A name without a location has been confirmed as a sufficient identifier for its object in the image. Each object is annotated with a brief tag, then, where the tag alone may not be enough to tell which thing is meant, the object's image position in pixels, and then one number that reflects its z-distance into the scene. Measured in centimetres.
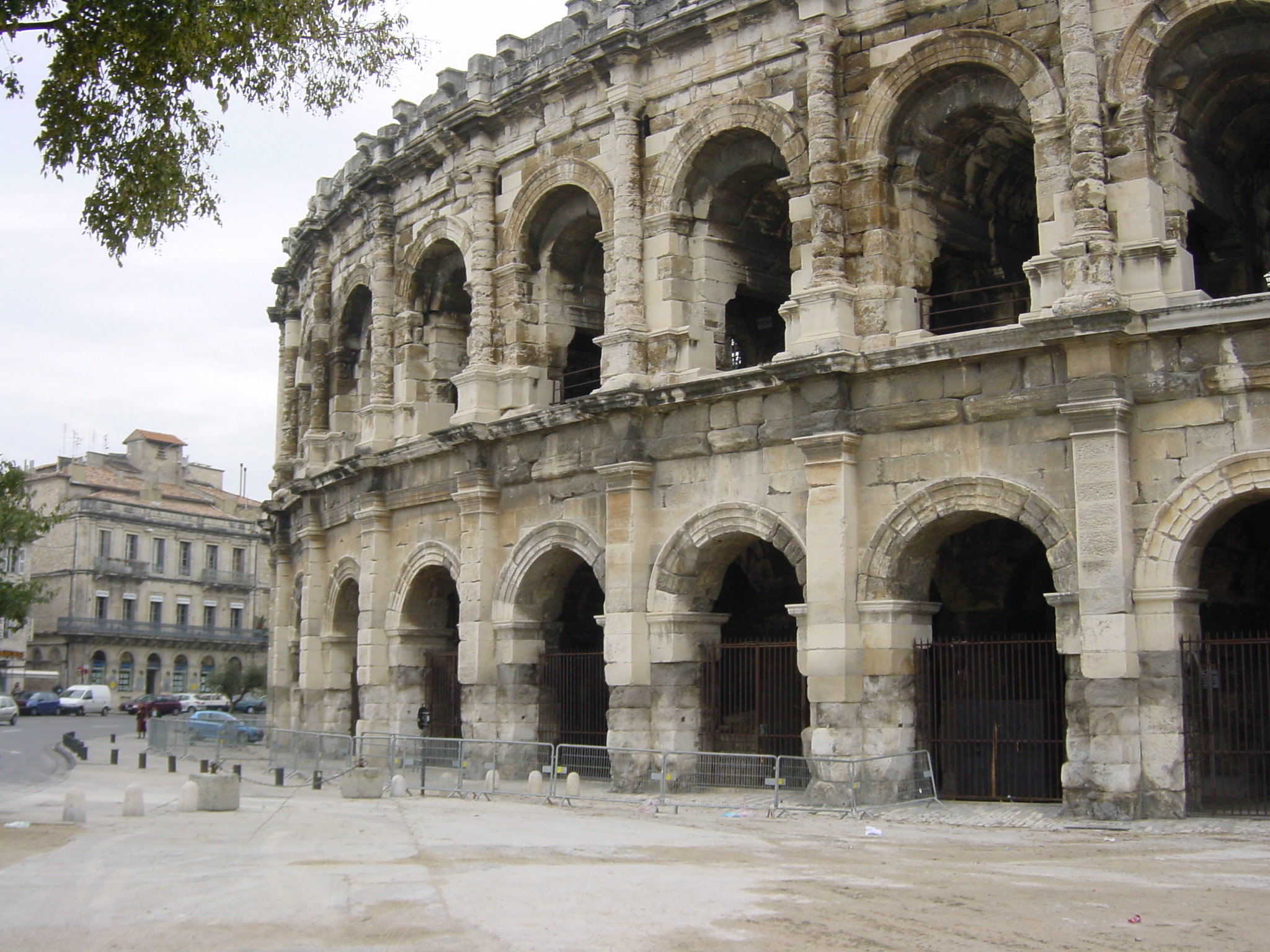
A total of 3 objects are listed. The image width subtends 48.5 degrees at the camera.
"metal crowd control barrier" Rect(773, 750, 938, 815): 1459
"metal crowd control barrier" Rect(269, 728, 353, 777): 1953
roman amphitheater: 1355
